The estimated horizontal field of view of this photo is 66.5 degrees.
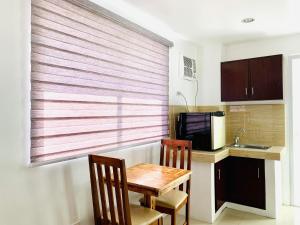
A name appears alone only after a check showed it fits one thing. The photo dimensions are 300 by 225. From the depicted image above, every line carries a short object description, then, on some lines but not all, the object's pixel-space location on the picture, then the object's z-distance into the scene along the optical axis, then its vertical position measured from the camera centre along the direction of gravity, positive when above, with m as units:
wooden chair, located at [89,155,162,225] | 1.58 -0.60
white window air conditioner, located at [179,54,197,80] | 3.32 +0.72
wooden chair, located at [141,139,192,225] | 2.08 -0.76
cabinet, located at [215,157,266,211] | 2.89 -0.87
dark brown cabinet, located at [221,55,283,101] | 3.10 +0.52
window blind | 1.63 +0.30
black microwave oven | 2.79 -0.17
